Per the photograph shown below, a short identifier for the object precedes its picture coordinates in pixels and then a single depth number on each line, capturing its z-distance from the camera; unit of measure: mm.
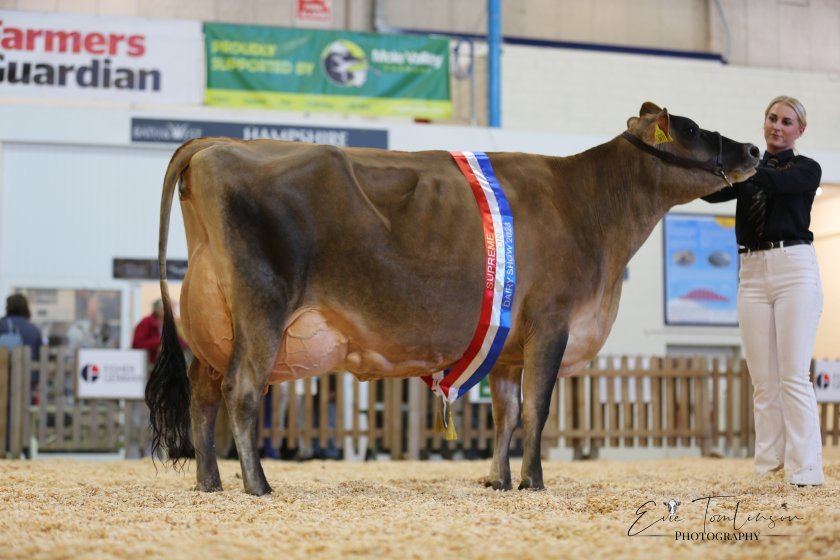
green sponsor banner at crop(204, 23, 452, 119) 11641
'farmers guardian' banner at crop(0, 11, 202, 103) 11164
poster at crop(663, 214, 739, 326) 14141
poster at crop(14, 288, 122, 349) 12117
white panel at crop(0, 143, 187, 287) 12008
